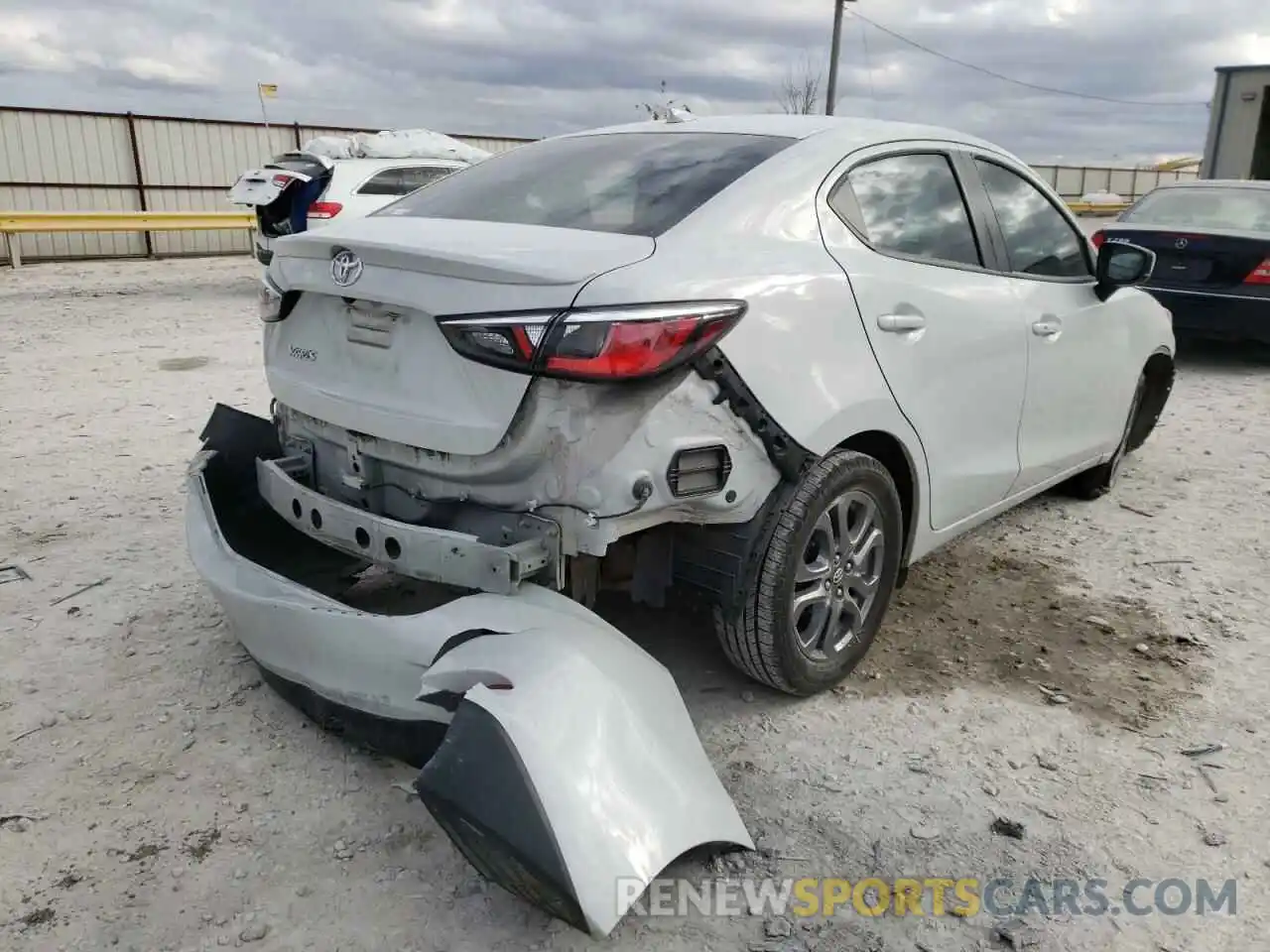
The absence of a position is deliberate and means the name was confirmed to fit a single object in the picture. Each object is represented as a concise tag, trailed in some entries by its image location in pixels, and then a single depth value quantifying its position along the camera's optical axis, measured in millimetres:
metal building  17172
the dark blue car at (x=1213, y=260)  7930
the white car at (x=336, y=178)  10539
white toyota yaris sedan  2352
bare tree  35469
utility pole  24125
